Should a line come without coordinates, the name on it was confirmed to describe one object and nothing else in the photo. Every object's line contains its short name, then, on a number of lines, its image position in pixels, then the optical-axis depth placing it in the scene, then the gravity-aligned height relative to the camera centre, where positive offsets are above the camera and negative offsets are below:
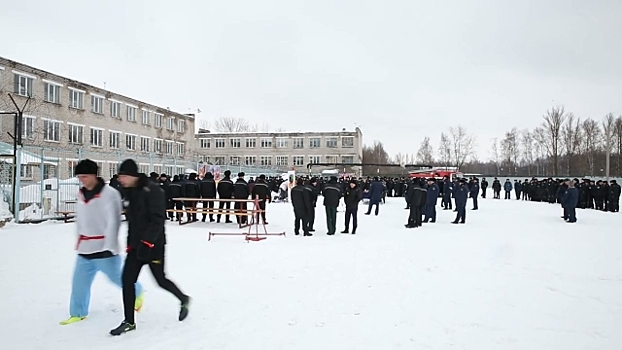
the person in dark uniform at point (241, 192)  16.73 -0.41
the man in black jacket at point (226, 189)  16.88 -0.30
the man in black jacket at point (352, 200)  14.84 -0.63
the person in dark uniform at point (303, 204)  14.03 -0.70
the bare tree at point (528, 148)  89.62 +5.50
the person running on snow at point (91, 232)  5.50 -0.57
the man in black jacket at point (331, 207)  14.64 -0.83
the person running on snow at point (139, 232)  5.24 -0.56
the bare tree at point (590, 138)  76.06 +6.29
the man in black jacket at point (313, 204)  14.34 -0.73
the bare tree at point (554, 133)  72.69 +6.79
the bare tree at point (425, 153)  103.85 +5.60
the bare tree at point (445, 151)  87.98 +5.04
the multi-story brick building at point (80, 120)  34.53 +5.79
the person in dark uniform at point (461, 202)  18.77 -0.91
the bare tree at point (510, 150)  92.06 +5.45
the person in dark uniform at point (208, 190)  17.12 -0.34
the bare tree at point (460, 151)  87.38 +4.96
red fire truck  52.85 +0.65
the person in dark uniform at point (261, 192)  16.34 -0.41
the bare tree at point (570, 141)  75.69 +5.66
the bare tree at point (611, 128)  71.70 +7.46
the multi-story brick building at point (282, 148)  85.38 +5.79
